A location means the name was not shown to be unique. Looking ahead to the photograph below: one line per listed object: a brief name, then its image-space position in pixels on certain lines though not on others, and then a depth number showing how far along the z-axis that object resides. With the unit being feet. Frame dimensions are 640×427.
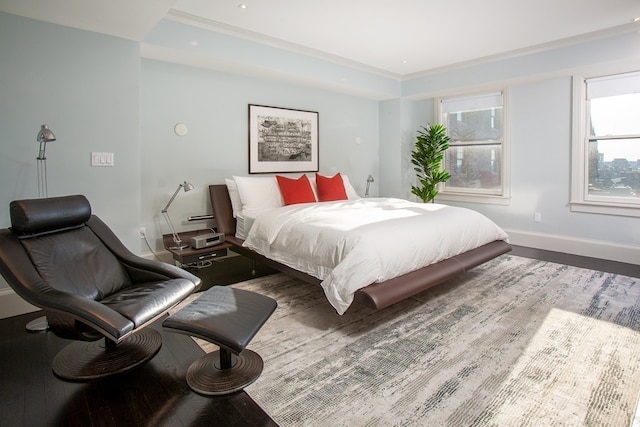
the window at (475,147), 17.80
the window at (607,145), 14.01
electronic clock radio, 12.14
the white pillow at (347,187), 16.42
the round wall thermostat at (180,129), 13.48
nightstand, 11.71
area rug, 5.83
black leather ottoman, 6.05
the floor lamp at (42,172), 8.71
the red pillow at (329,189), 15.74
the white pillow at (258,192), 14.03
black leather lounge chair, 6.18
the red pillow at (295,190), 14.52
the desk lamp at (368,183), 18.70
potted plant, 18.71
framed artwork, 15.69
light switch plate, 10.46
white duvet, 8.66
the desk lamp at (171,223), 12.25
